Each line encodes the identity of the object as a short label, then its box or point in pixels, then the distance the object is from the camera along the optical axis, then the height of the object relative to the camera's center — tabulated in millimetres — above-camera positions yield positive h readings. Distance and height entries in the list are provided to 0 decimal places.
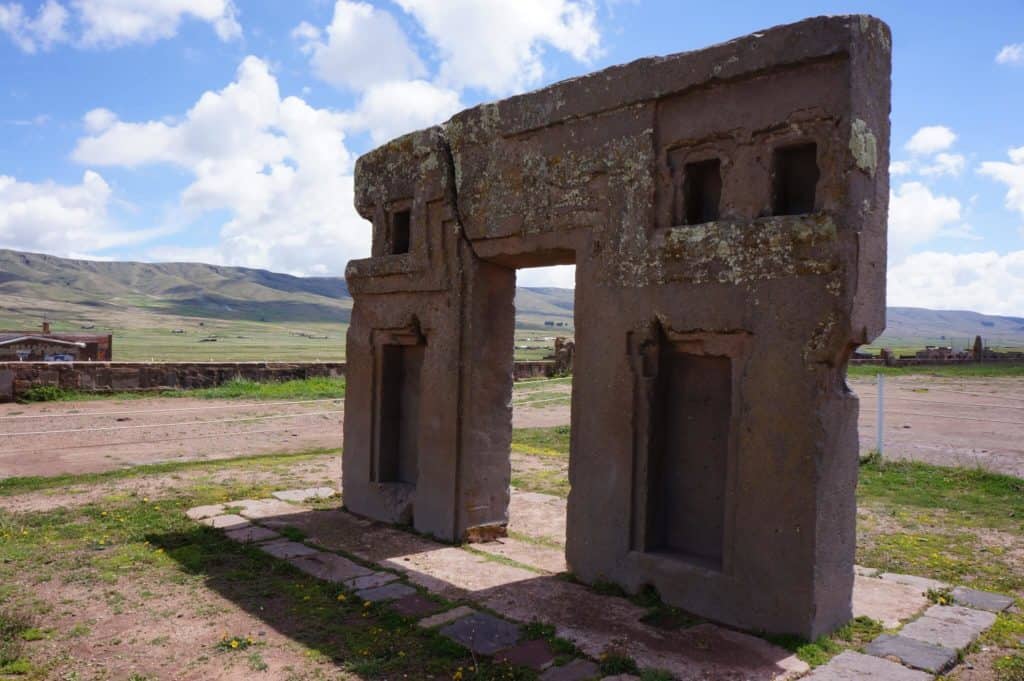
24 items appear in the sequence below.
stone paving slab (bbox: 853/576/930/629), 5543 -1983
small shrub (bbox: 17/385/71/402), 16469 -1508
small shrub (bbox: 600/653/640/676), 4559 -2012
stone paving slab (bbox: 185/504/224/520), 8402 -2083
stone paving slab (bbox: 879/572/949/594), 6168 -1974
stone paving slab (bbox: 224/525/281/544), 7500 -2088
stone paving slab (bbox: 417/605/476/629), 5398 -2077
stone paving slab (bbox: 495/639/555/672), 4715 -2058
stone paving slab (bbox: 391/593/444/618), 5605 -2080
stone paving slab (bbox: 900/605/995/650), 5086 -1974
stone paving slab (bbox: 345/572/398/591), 6203 -2084
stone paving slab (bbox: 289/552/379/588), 6430 -2089
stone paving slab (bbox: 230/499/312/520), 8484 -2083
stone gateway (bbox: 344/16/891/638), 5004 +354
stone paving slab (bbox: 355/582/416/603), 5906 -2082
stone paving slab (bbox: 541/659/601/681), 4496 -2034
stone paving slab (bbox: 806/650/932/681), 4469 -1979
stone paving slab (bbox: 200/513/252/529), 7988 -2086
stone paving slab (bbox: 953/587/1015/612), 5698 -1951
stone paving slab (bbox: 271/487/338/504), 9359 -2071
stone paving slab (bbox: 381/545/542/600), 6188 -2081
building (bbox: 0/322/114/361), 21656 -589
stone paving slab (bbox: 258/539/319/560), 7005 -2089
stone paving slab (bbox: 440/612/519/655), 5008 -2070
